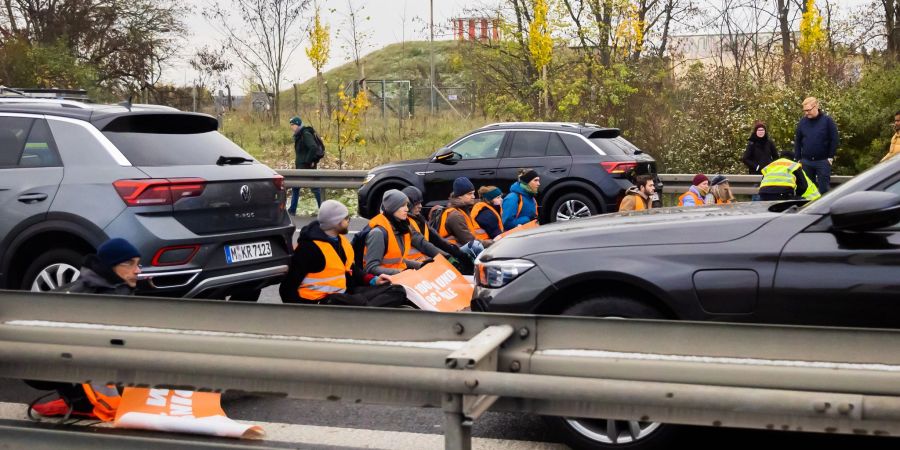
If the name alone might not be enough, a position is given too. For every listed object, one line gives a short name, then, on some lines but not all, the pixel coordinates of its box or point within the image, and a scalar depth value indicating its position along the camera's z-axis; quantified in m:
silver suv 7.38
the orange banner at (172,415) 4.59
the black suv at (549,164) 14.91
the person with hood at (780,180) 12.26
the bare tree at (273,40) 30.84
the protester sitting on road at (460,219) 10.89
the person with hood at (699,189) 13.12
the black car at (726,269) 4.80
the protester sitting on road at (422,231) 9.60
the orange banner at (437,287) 8.29
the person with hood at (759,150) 17.60
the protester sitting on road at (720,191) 12.84
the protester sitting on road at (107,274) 5.52
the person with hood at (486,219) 11.37
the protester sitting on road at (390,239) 8.91
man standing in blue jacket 15.39
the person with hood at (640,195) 12.38
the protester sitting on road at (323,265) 7.58
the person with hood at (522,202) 12.27
